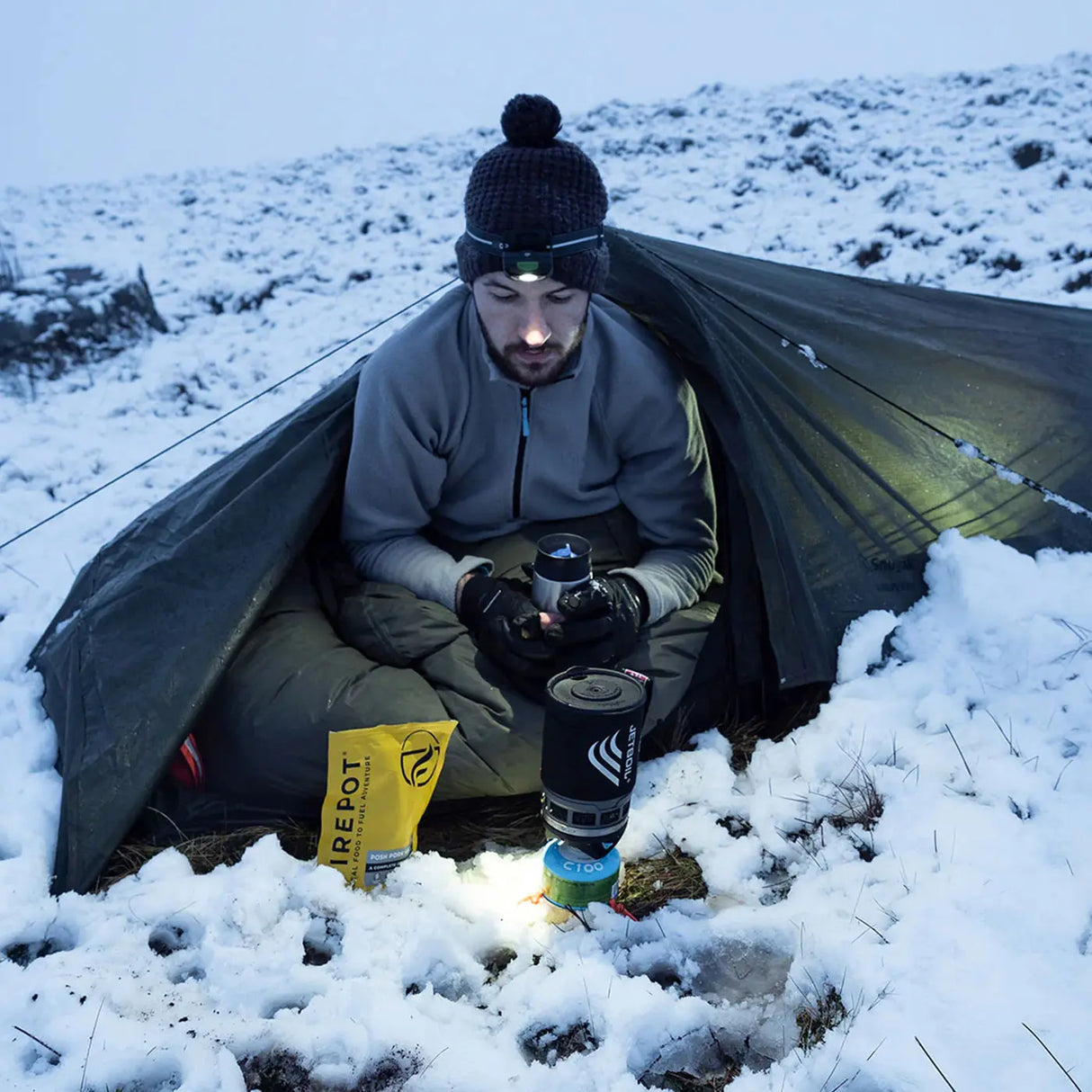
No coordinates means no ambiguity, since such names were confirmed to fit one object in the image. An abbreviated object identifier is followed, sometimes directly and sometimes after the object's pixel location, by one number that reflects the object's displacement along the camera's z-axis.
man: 2.25
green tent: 2.24
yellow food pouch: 2.01
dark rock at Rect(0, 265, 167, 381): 5.83
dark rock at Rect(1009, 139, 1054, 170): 8.10
